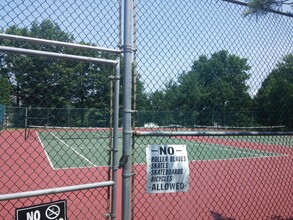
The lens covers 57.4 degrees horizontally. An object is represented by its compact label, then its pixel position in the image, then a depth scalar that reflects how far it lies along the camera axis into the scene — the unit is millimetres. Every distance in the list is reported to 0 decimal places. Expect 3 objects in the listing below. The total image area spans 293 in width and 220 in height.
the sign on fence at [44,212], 2073
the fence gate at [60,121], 2213
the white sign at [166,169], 2566
